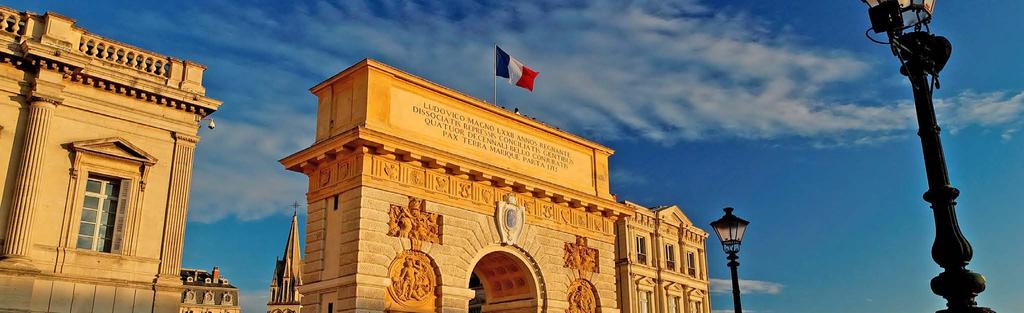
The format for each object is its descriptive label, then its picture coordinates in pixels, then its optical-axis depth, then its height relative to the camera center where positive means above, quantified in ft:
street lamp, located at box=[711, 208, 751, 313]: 48.80 +9.32
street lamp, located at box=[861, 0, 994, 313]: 20.97 +7.09
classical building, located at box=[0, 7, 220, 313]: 56.75 +16.56
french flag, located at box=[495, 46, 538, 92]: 79.25 +31.18
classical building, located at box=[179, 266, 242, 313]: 293.18 +35.58
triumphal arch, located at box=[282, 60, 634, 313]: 63.41 +16.02
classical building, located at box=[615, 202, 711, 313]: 128.57 +21.23
